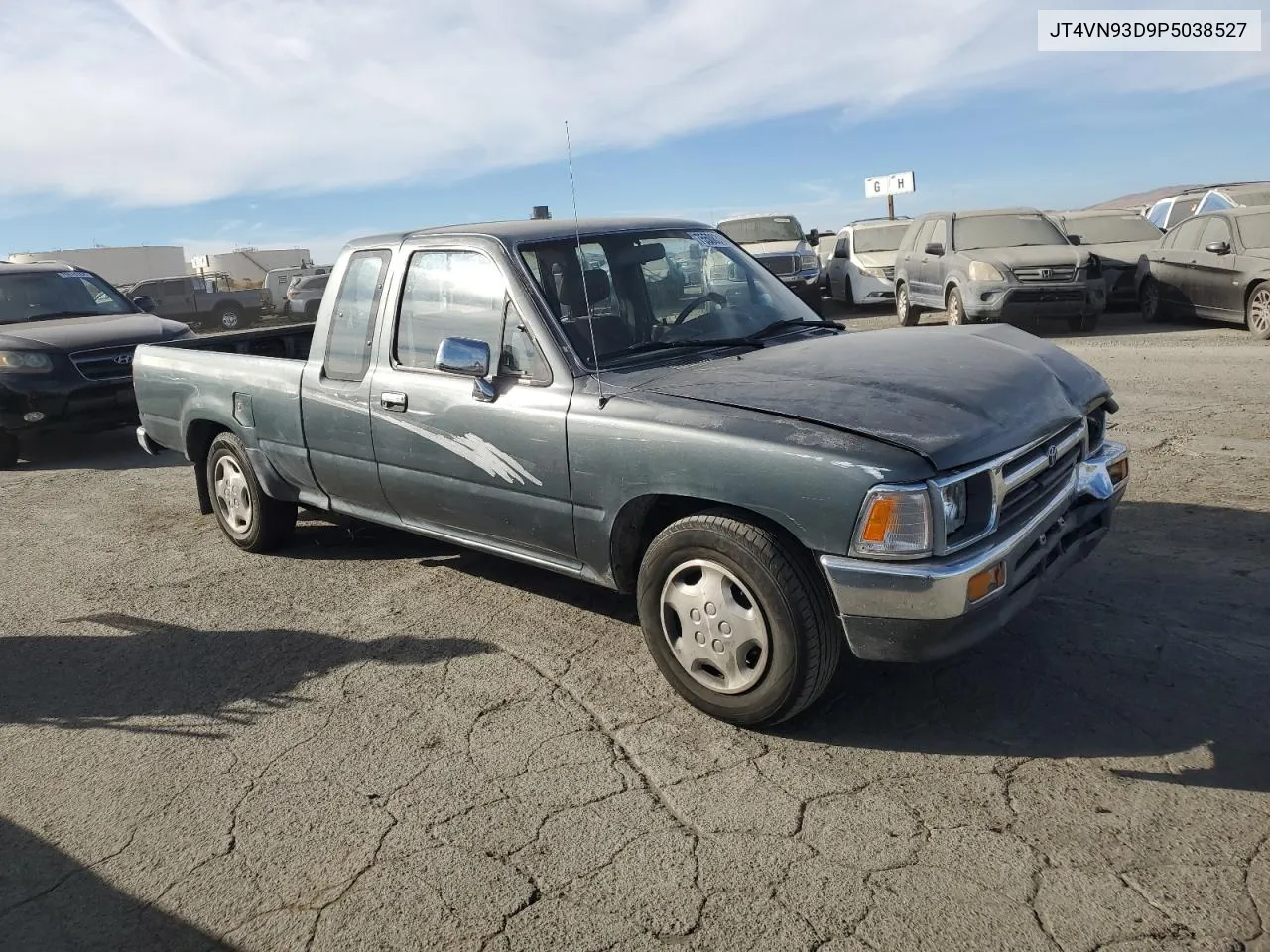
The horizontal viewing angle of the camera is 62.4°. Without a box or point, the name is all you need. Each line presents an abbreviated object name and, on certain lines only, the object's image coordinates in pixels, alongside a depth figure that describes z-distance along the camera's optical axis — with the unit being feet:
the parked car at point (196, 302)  112.88
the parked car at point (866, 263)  58.95
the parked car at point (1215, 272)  39.73
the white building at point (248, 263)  200.34
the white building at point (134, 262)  194.80
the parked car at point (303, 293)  94.73
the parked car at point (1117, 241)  49.44
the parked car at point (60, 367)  30.81
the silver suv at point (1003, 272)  42.52
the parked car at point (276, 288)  126.11
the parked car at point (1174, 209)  60.54
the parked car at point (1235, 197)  49.39
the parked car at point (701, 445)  10.63
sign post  108.37
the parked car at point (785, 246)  60.90
